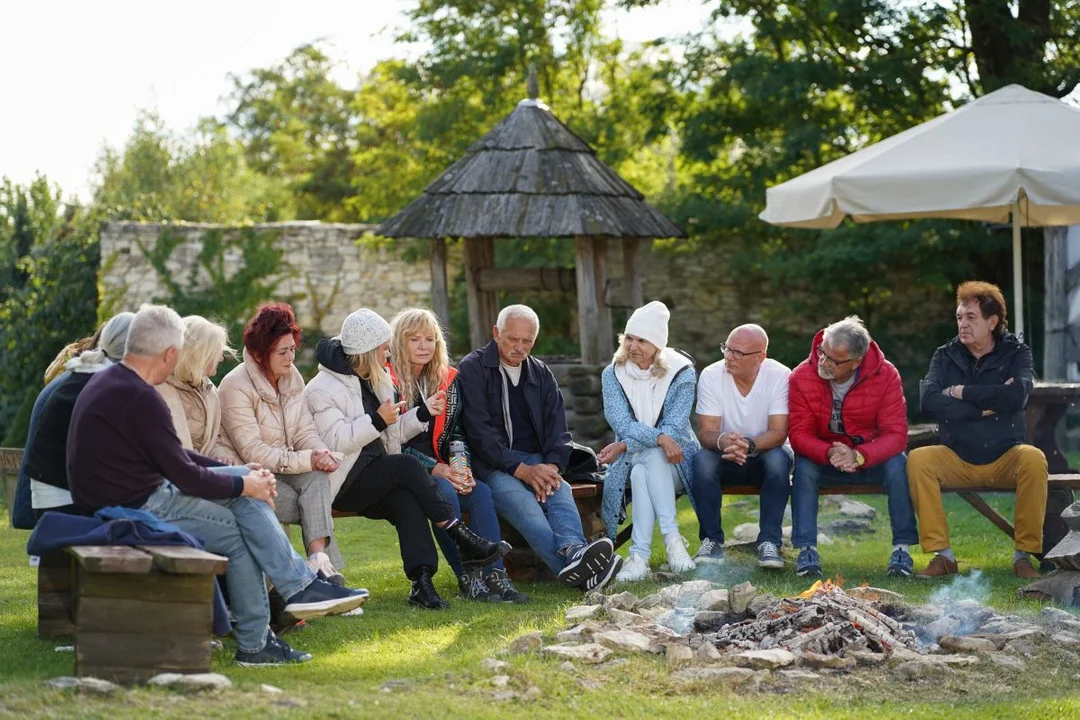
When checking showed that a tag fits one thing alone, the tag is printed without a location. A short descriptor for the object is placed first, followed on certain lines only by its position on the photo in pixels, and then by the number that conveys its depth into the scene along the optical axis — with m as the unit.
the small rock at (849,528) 9.09
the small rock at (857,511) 9.63
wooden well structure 12.13
